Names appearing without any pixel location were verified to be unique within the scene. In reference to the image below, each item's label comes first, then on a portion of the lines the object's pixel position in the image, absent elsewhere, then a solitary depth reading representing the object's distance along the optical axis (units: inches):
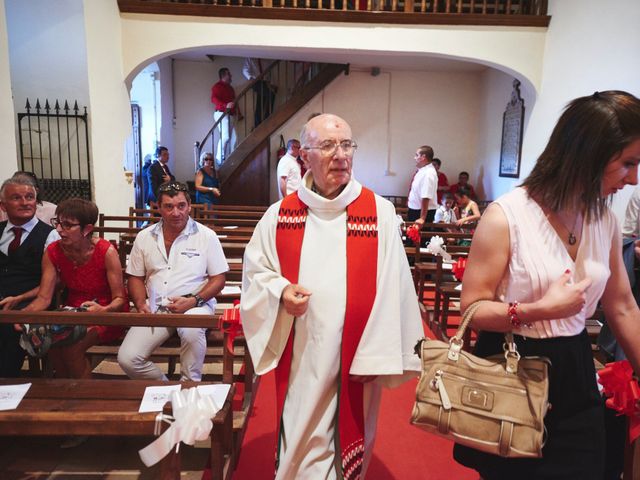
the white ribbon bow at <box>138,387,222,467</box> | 58.1
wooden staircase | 396.2
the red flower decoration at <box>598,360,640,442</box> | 55.8
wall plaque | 326.3
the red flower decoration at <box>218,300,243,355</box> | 76.9
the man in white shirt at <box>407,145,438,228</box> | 259.2
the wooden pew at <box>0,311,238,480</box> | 65.8
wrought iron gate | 250.4
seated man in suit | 112.2
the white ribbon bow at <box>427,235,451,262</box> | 163.0
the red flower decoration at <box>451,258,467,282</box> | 103.8
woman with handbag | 49.6
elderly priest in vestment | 66.9
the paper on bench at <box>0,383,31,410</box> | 72.6
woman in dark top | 335.9
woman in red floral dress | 106.3
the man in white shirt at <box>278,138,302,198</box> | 253.1
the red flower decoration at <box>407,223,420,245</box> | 183.3
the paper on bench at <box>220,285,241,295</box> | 133.5
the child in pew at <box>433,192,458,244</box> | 283.1
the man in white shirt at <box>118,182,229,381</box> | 109.7
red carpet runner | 92.3
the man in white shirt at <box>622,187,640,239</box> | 127.0
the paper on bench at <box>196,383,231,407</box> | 73.6
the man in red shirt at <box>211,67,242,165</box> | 396.2
